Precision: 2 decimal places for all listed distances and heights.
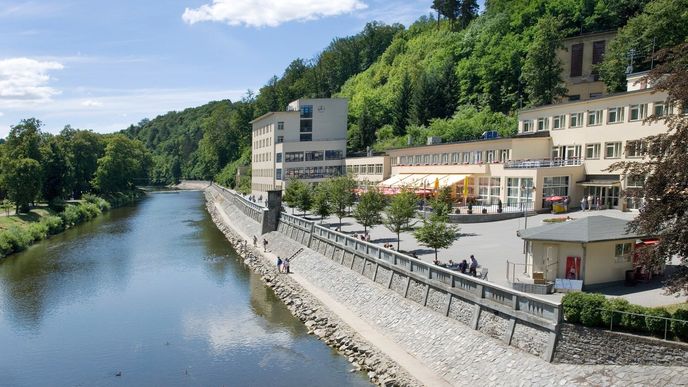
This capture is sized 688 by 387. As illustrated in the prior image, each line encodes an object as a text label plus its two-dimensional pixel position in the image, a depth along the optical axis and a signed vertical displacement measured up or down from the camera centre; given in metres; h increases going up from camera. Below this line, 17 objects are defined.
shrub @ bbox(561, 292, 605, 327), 16.52 -4.43
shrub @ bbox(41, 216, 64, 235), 60.26 -7.66
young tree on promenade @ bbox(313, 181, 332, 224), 47.88 -3.64
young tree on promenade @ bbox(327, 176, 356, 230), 46.56 -2.81
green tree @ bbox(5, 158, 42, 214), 62.78 -2.87
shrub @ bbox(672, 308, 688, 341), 15.30 -4.56
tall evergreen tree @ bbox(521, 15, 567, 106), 61.91 +12.08
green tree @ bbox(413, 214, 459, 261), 28.39 -3.77
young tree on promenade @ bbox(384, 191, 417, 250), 33.88 -2.99
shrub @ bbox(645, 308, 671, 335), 15.66 -4.57
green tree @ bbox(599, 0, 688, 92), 52.84 +14.45
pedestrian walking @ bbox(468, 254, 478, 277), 24.31 -4.77
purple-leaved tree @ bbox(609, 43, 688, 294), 15.23 -0.34
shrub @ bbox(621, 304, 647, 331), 16.00 -4.60
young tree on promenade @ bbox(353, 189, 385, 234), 38.81 -3.24
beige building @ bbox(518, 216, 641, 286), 21.61 -3.40
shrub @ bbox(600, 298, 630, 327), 16.28 -4.47
